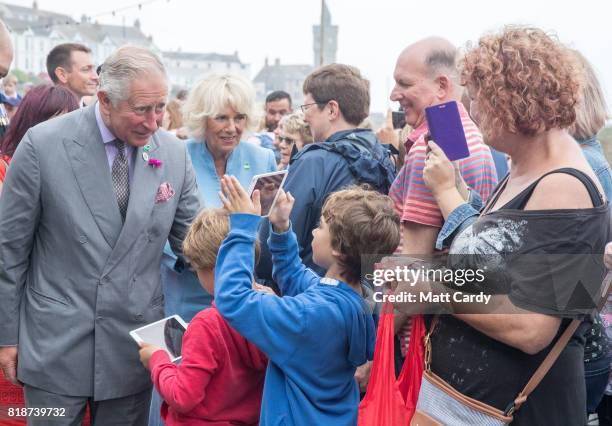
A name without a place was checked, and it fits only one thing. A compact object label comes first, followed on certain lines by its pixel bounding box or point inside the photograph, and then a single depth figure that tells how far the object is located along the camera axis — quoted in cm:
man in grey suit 310
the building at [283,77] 10477
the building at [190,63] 11950
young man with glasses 366
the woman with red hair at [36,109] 413
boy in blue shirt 249
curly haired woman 207
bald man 287
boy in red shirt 272
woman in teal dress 438
